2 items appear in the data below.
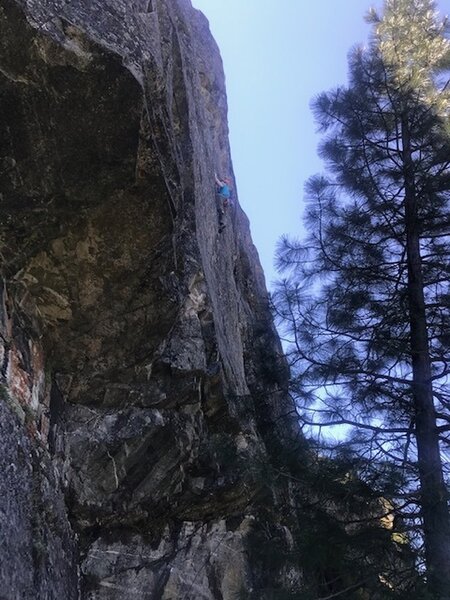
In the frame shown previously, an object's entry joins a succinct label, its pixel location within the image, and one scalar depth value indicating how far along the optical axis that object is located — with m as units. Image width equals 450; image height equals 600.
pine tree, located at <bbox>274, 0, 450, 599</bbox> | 7.67
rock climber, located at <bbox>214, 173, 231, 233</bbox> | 10.88
